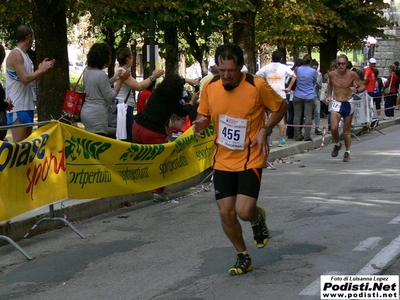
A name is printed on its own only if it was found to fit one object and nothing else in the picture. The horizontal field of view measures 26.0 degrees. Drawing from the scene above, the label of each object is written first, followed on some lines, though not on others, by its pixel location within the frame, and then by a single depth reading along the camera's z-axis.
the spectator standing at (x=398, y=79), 31.13
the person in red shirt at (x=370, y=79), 26.97
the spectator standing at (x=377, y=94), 27.80
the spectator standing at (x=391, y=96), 28.75
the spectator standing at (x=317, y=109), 21.52
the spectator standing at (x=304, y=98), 19.55
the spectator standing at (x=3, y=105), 10.27
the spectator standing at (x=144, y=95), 12.55
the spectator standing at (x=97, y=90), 10.89
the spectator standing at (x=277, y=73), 17.81
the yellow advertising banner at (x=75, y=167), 8.57
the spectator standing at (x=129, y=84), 11.70
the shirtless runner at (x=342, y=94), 16.06
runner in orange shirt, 6.93
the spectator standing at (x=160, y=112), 11.10
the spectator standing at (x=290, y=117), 20.42
